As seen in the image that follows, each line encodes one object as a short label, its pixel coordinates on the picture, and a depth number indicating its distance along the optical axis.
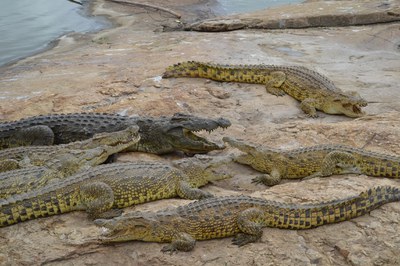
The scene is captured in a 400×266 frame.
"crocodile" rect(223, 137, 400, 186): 4.62
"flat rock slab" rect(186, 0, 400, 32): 11.48
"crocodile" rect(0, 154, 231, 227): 3.88
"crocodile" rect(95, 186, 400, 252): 3.56
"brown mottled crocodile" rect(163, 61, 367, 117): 6.53
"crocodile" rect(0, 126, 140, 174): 4.93
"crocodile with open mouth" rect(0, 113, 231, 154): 5.61
